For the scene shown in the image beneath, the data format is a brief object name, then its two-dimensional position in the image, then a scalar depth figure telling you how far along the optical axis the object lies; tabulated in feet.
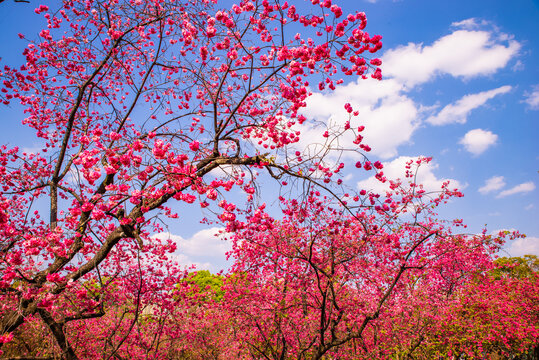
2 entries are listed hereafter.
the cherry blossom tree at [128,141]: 14.96
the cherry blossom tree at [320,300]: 31.76
